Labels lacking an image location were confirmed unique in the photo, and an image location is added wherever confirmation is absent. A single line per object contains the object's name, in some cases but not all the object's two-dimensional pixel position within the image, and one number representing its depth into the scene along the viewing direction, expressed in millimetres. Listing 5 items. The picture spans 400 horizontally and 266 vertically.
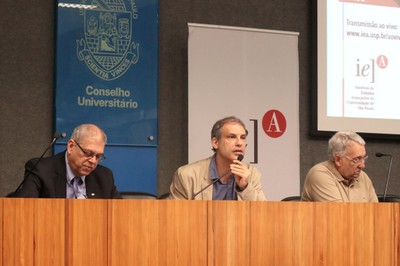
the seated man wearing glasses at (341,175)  5380
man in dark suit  4641
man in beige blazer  5037
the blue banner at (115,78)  6625
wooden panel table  3419
